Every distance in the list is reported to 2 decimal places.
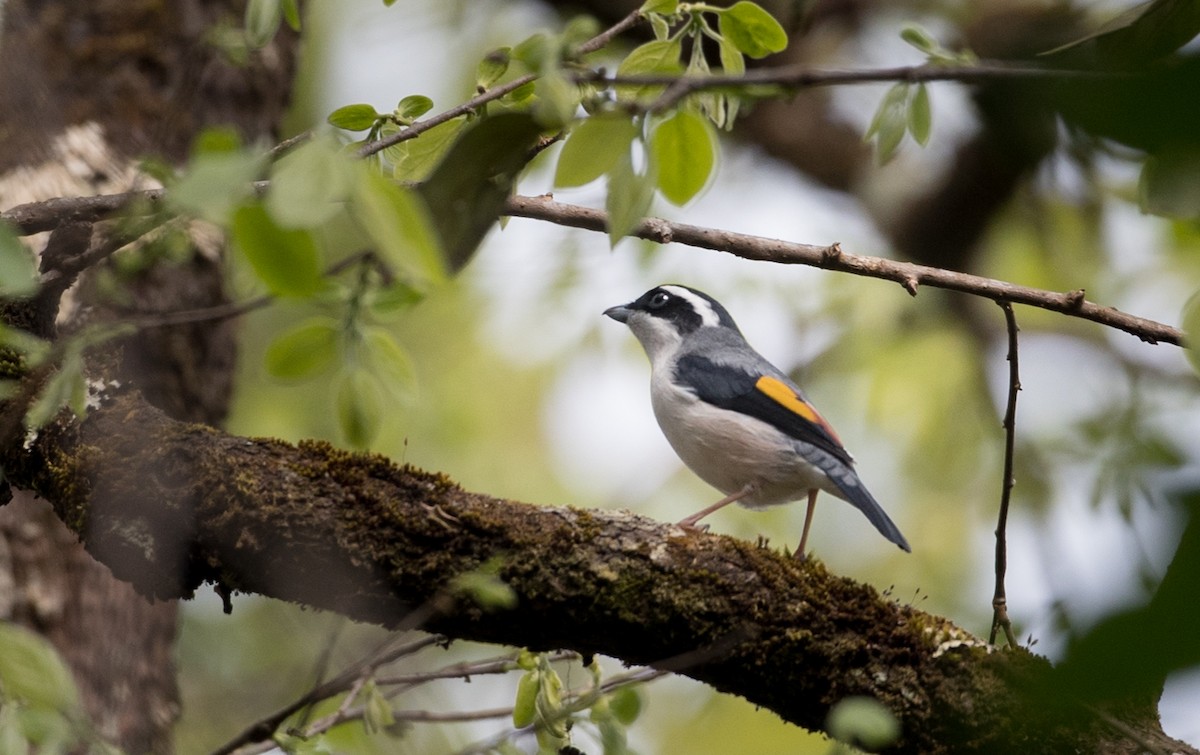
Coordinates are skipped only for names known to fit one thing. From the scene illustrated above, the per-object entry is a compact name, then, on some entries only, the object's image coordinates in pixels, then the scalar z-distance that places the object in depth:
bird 9.30
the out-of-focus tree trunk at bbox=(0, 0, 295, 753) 9.62
